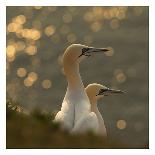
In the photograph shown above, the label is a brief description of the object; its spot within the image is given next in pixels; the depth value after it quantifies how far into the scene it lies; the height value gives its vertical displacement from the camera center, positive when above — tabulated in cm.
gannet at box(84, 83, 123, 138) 1689 -44
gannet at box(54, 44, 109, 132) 1371 -45
